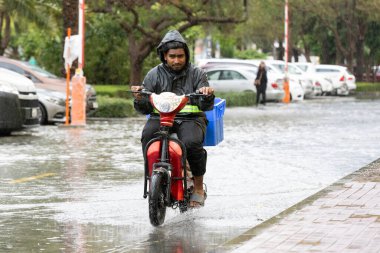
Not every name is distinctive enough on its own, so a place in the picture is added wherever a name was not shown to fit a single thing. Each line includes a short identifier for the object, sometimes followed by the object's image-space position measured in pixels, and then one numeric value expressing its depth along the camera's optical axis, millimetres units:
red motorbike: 9562
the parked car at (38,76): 26844
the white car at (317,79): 55012
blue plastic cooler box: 10547
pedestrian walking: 41062
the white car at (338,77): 57225
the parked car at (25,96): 20938
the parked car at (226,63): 44606
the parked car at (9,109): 19938
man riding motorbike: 9930
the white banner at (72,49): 26000
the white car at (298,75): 50638
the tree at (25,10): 39219
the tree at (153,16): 38531
